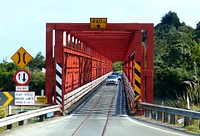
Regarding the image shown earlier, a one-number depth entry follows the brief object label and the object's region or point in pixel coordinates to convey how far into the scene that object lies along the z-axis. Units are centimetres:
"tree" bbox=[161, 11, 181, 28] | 18162
